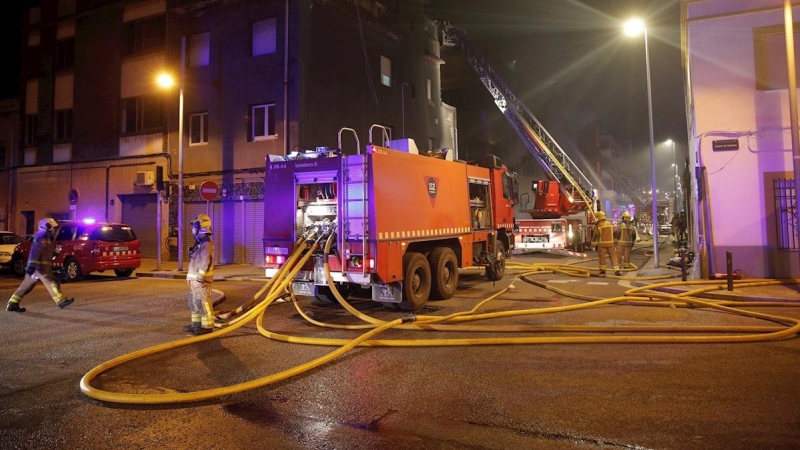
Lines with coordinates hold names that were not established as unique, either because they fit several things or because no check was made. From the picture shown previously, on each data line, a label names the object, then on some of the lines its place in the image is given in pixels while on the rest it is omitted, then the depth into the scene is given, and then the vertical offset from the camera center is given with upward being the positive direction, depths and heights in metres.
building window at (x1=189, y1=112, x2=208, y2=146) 20.09 +4.74
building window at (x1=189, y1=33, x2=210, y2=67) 20.00 +7.86
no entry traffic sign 15.98 +1.79
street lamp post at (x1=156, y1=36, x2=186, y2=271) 15.99 +2.88
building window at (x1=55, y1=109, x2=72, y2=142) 23.51 +5.84
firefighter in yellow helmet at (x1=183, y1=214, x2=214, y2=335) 7.14 -0.42
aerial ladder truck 20.28 +2.44
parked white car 16.70 +0.25
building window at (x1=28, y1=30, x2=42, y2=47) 24.81 +10.45
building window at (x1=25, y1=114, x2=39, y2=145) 24.75 +6.06
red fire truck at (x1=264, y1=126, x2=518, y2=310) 8.07 +0.46
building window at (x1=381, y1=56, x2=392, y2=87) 22.61 +7.76
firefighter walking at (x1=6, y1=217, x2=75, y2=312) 9.27 -0.41
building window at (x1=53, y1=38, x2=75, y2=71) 23.83 +9.27
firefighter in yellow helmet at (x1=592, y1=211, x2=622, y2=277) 13.66 -0.01
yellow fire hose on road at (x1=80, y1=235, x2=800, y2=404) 4.68 -1.21
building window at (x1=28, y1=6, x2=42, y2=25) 24.85 +11.59
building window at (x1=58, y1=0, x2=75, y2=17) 23.72 +11.42
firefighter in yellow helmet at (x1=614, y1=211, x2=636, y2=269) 15.17 +0.00
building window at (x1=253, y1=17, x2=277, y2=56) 18.70 +7.81
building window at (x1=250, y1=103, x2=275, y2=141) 18.70 +4.61
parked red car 14.45 +0.03
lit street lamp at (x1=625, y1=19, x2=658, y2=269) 13.73 +5.09
